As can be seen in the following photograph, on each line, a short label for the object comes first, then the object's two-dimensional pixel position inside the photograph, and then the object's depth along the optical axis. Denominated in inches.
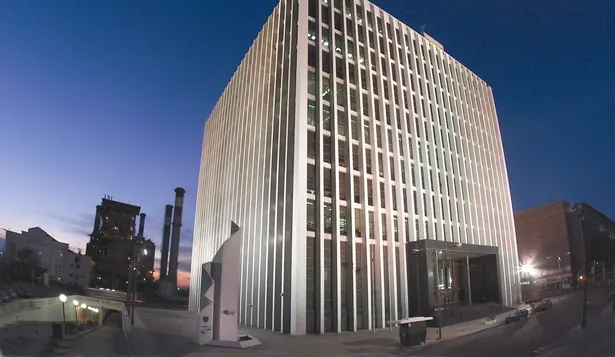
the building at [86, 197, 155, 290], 3651.6
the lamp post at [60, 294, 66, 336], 1167.6
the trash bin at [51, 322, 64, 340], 1195.9
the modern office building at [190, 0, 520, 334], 1453.0
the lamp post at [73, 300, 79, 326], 1721.5
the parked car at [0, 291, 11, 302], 818.7
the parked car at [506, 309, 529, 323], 1190.9
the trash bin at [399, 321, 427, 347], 960.9
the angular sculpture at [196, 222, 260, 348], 968.3
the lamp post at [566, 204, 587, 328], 735.1
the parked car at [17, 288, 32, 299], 930.8
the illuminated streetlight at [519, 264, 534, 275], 1450.0
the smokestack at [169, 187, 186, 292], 3833.7
